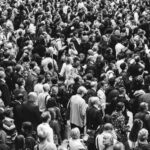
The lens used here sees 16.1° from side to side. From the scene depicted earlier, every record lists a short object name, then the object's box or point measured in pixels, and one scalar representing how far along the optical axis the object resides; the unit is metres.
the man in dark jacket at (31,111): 12.16
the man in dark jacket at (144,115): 11.62
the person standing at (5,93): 13.93
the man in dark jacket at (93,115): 12.26
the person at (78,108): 13.20
